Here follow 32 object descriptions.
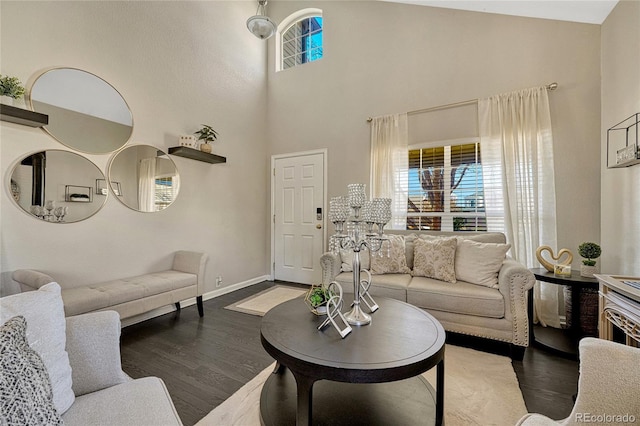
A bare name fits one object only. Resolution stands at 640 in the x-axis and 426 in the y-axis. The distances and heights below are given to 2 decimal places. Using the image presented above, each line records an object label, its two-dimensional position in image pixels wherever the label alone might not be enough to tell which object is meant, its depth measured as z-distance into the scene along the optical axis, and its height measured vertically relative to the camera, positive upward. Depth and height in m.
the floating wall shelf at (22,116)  1.95 +0.73
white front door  4.21 -0.04
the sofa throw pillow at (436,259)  2.60 -0.45
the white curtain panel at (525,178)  2.79 +0.39
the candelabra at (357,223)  1.57 -0.05
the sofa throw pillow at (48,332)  0.87 -0.40
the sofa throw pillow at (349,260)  2.96 -0.51
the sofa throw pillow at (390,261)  2.83 -0.50
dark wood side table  2.17 -1.06
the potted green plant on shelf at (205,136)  3.41 +1.00
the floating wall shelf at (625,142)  1.97 +0.60
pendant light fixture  3.02 +2.15
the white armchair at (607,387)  0.85 -0.57
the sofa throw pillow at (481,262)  2.41 -0.45
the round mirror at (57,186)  2.16 +0.23
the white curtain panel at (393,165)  3.55 +0.65
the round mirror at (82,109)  2.28 +0.95
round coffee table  1.14 -0.65
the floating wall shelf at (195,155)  3.11 +0.72
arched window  4.44 +2.98
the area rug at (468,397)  1.49 -1.13
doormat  3.18 -1.12
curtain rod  3.22 +1.34
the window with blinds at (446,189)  3.25 +0.31
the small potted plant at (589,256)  2.30 -0.36
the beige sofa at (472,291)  2.13 -0.67
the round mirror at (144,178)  2.72 +0.38
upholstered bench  2.01 -0.67
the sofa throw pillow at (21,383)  0.61 -0.42
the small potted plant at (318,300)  1.64 -0.53
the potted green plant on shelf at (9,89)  2.00 +0.93
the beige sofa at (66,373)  0.66 -0.49
